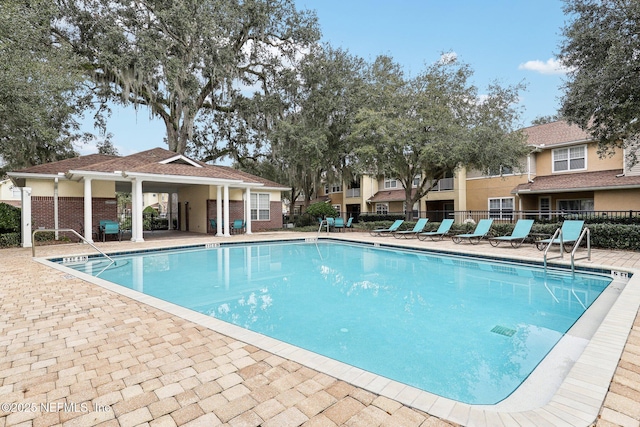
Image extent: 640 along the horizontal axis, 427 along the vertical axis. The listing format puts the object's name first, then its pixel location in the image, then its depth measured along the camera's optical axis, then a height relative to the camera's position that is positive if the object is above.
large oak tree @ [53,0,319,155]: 16.22 +9.12
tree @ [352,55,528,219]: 14.34 +4.00
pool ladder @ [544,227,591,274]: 6.88 -1.23
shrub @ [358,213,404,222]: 23.61 -0.54
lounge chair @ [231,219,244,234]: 17.64 -0.81
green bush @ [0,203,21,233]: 12.36 -0.15
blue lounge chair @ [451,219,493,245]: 12.04 -0.82
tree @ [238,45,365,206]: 18.64 +5.93
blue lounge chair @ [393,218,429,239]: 14.76 -0.86
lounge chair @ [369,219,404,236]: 15.70 -1.05
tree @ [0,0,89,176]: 9.16 +4.41
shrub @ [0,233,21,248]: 12.32 -0.98
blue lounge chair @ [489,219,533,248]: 10.82 -0.82
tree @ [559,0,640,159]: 8.63 +4.01
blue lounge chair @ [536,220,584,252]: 9.18 -0.68
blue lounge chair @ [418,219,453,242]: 13.64 -0.89
